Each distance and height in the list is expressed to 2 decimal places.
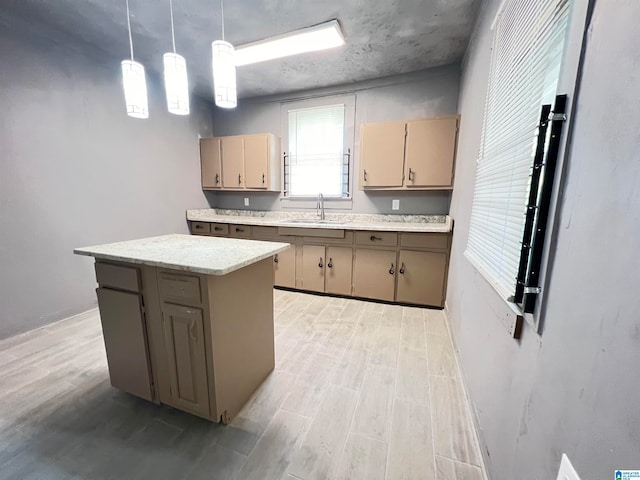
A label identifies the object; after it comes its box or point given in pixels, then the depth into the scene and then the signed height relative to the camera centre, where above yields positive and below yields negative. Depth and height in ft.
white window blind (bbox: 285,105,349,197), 11.12 +2.04
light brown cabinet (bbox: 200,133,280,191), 11.46 +1.64
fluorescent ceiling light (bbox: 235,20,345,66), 6.91 +4.50
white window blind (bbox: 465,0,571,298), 2.96 +1.20
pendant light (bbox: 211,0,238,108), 4.11 +2.06
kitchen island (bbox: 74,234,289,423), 3.94 -2.08
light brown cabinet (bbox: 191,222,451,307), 8.73 -2.43
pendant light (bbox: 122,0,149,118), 4.44 +1.94
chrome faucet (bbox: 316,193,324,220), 11.49 -0.42
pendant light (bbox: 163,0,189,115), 4.35 +2.00
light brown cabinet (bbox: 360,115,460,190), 8.78 +1.61
